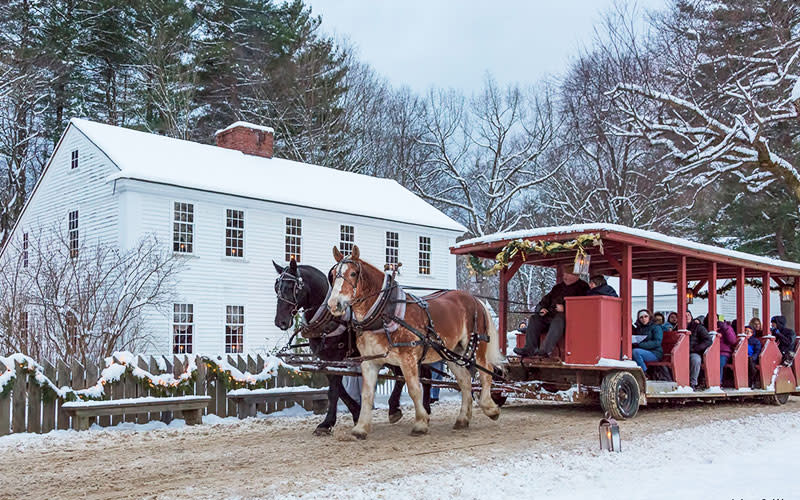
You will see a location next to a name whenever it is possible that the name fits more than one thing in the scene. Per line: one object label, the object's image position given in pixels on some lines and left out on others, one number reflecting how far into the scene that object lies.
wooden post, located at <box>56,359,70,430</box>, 10.09
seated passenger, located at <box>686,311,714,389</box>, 12.49
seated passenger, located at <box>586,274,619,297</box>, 11.28
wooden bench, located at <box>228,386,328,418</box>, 11.66
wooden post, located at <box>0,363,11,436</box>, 9.52
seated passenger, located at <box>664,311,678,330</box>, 13.14
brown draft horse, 8.75
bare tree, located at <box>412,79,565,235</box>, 39.41
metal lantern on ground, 8.15
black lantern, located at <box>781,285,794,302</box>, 15.77
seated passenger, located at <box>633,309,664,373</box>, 11.98
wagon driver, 11.73
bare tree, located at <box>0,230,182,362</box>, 12.85
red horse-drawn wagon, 10.93
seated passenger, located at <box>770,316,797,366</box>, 14.48
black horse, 9.41
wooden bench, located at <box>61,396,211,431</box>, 10.03
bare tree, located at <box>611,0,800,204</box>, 18.09
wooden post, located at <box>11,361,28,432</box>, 9.68
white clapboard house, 21.23
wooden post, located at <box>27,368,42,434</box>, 9.81
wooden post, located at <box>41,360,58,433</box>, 9.96
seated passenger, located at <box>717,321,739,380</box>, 13.28
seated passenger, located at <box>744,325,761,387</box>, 13.83
